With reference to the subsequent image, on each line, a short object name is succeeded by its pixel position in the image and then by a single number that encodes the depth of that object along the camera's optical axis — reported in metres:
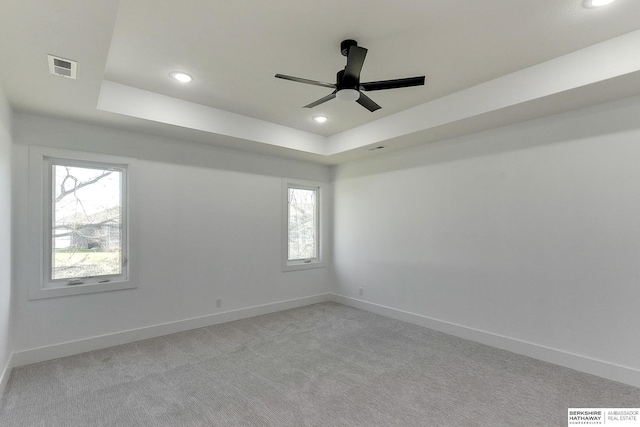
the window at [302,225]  5.26
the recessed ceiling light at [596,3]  1.99
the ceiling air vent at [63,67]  2.12
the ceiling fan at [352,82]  2.31
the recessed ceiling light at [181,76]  2.91
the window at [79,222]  3.21
